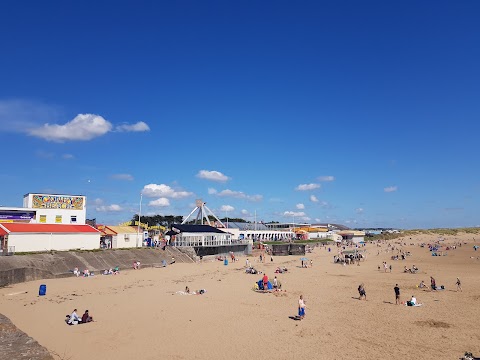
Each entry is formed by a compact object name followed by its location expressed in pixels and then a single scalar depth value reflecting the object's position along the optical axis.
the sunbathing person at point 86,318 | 17.12
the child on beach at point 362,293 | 24.24
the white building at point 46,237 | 34.12
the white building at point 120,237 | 46.94
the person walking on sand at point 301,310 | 18.56
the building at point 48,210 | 41.54
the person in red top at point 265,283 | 27.13
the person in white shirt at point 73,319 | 16.75
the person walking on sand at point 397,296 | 22.42
